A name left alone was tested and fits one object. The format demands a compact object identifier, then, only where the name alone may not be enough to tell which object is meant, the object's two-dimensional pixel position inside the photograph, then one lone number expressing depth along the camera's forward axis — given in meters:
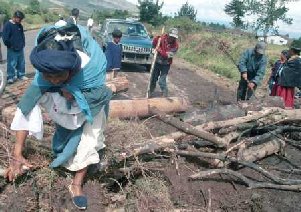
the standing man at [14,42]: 8.79
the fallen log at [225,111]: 5.69
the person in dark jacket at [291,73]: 7.64
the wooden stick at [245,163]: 4.46
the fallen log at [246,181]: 4.28
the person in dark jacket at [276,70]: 7.99
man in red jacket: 8.84
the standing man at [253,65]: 7.89
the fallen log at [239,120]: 5.19
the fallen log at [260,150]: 5.00
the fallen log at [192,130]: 4.68
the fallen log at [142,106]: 6.20
